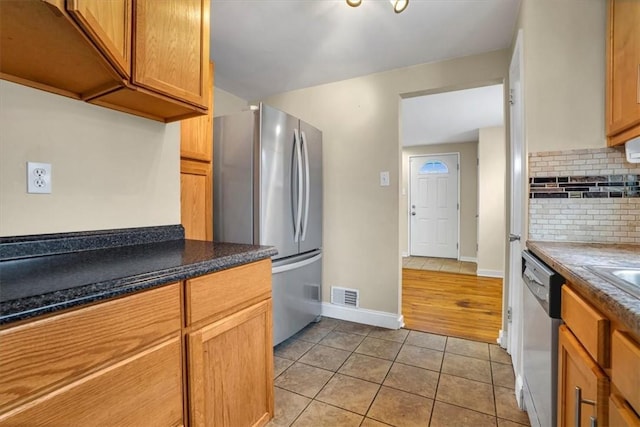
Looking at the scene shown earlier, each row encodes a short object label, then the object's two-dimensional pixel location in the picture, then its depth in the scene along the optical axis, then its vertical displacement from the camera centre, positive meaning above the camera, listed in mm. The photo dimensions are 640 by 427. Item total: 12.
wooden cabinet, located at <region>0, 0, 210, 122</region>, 816 +514
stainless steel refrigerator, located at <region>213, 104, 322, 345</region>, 2143 +132
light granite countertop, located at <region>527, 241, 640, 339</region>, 601 -169
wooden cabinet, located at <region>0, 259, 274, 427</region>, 628 -408
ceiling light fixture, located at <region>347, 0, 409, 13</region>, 1469 +1044
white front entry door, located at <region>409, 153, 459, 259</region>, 5648 +129
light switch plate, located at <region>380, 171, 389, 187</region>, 2613 +296
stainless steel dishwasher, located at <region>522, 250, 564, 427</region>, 1001 -489
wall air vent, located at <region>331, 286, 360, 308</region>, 2748 -796
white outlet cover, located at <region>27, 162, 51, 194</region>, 1076 +124
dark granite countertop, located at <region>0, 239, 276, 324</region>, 636 -175
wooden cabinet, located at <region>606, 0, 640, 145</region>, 1159 +595
